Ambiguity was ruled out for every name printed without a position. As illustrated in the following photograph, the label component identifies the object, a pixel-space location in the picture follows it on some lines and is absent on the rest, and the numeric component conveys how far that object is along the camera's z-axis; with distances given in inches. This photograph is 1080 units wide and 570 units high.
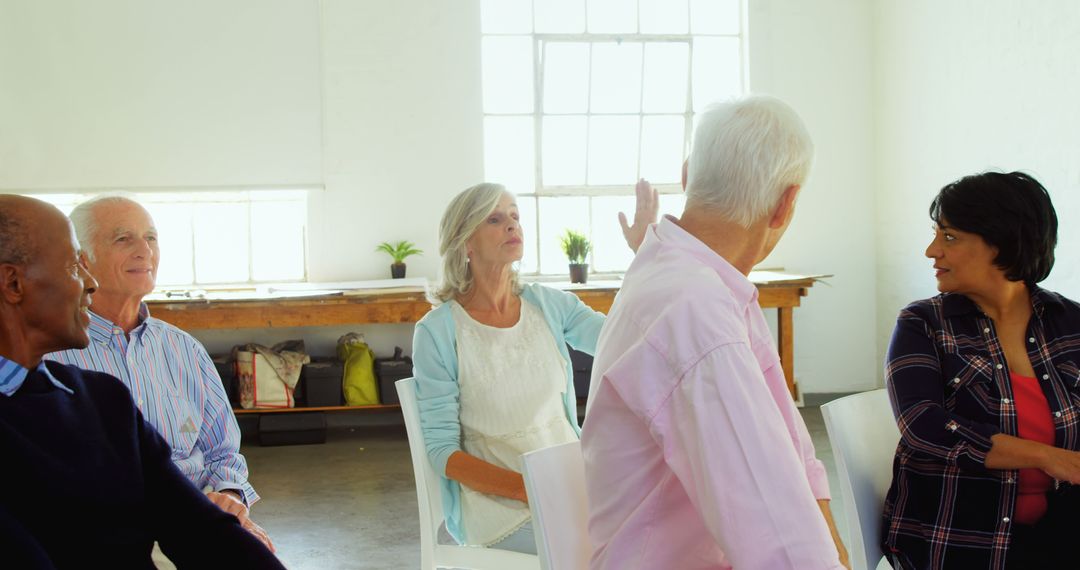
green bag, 227.8
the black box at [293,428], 224.7
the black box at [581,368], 230.4
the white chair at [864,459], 80.1
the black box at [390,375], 227.3
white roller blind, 233.3
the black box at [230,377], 221.6
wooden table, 211.3
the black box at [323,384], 224.5
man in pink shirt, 49.1
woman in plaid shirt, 77.1
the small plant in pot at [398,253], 238.5
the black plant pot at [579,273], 235.9
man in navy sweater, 57.9
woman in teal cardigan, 96.1
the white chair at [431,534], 94.9
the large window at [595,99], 254.8
